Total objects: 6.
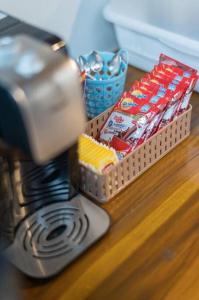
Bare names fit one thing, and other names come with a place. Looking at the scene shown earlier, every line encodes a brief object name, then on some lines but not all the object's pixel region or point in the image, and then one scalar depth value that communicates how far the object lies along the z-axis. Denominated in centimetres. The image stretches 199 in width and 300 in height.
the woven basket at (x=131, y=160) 80
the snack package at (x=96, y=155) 79
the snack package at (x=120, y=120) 86
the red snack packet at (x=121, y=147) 83
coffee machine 41
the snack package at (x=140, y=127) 84
